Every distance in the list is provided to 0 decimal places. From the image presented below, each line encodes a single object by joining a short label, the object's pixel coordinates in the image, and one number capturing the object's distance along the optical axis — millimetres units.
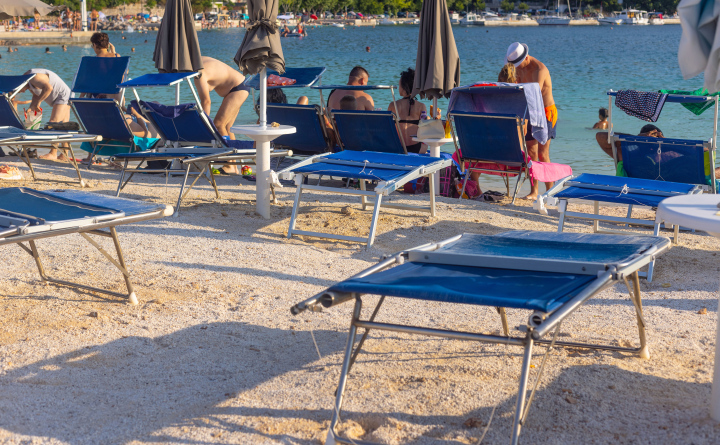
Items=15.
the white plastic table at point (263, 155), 5398
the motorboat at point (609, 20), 105062
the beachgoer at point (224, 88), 8180
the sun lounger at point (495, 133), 6297
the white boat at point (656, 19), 106000
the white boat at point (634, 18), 104375
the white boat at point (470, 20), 105388
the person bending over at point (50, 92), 9359
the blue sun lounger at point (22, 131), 6594
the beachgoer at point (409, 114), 7398
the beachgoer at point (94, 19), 66812
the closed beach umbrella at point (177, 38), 7143
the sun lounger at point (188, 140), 5742
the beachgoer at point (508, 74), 7020
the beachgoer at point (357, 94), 7988
